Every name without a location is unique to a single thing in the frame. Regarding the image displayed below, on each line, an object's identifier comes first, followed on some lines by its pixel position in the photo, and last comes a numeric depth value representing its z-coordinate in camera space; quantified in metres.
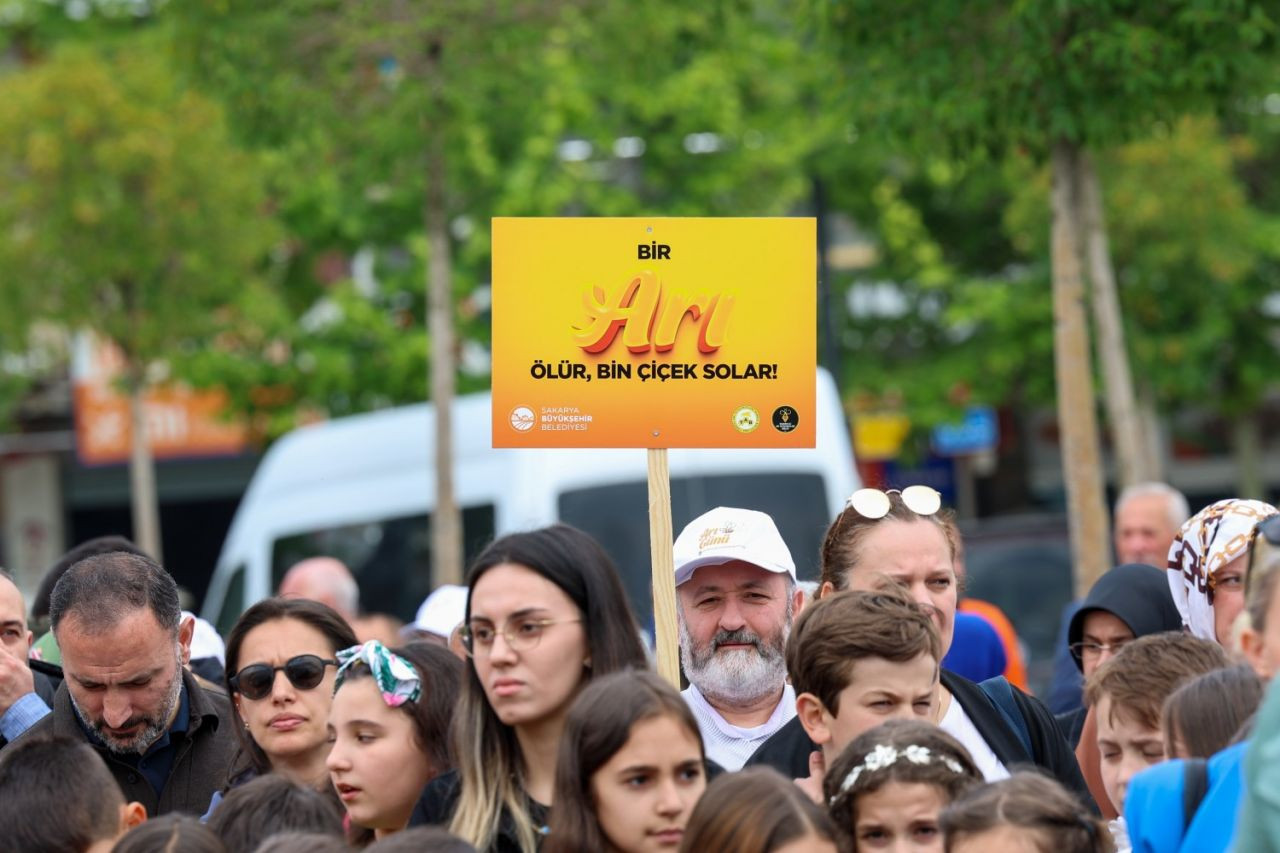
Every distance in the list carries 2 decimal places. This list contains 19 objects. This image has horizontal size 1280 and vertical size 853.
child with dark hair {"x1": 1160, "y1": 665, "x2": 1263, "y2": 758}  7.75
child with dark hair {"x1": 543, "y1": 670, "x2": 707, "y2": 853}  7.57
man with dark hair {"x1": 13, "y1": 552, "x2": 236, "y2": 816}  10.33
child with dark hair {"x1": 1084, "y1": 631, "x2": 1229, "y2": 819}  9.05
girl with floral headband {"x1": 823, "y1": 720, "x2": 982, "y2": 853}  7.84
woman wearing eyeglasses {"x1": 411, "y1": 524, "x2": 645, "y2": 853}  8.16
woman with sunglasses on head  9.18
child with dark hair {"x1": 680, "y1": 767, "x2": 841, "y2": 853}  7.21
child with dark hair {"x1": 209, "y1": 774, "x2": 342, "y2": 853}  8.39
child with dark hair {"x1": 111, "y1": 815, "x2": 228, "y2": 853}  7.94
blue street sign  50.81
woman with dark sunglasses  10.34
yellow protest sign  10.72
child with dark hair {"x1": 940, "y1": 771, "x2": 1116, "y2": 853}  7.37
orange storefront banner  47.22
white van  24.75
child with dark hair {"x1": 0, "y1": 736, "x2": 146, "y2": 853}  8.38
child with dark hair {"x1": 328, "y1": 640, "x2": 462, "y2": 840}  9.02
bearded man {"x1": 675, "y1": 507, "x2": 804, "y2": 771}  10.22
